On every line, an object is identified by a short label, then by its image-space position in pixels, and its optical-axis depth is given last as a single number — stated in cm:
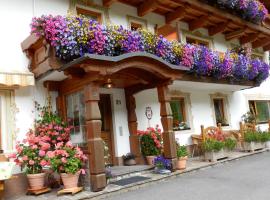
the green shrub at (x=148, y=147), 1034
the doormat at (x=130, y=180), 799
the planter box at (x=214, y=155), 1090
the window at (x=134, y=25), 1198
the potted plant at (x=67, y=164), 724
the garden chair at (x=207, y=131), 1134
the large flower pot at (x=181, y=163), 942
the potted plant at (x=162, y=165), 911
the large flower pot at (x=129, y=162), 1024
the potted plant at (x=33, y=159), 752
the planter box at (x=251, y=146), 1314
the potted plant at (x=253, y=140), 1312
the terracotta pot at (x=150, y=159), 1019
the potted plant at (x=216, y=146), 1089
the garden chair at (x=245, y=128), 1343
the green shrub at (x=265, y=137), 1357
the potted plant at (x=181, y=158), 943
